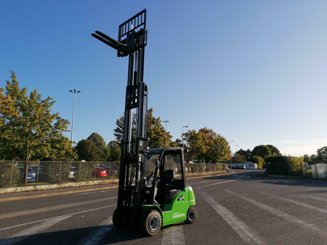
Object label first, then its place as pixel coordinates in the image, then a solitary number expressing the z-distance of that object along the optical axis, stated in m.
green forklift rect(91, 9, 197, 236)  9.06
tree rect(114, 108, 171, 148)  54.28
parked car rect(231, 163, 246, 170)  109.19
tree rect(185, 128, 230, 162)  75.57
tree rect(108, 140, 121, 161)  79.66
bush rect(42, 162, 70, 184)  27.36
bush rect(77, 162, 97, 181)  31.02
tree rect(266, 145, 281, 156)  156.69
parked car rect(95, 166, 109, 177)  33.92
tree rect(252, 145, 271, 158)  152.50
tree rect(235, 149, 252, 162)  163.44
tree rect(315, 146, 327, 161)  77.94
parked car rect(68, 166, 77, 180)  29.89
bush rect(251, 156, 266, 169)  126.21
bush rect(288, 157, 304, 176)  52.53
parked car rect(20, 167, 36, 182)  24.73
